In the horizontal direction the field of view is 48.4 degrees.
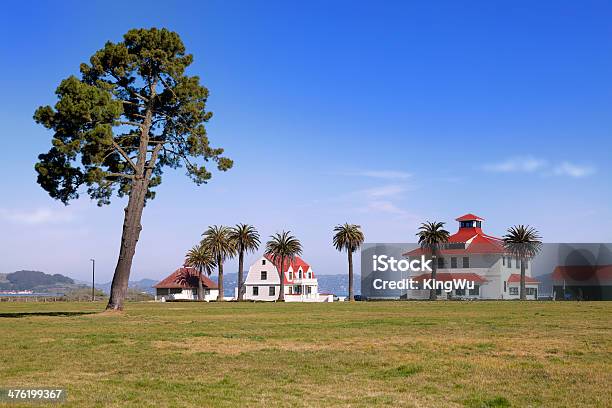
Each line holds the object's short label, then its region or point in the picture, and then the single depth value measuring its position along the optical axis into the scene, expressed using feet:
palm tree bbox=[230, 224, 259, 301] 425.69
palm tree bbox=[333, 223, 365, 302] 423.23
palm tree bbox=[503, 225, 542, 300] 416.46
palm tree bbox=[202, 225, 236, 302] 424.87
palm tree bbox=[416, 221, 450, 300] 423.23
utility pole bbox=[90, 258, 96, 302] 415.13
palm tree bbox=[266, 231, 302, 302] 433.07
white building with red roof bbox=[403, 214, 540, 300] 426.51
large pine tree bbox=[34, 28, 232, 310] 151.33
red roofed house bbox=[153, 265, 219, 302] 476.95
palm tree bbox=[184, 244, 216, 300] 440.86
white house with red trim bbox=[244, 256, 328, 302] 481.05
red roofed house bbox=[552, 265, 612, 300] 421.59
